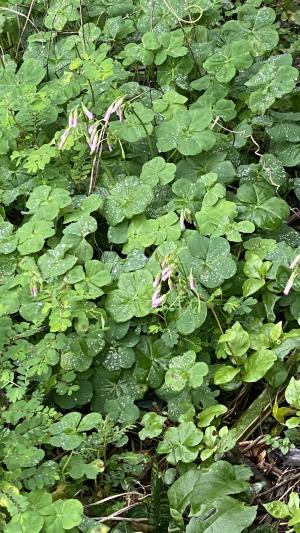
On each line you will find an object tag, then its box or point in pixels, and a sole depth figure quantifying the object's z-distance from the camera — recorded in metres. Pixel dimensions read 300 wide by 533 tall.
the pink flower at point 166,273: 2.45
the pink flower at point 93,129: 2.73
